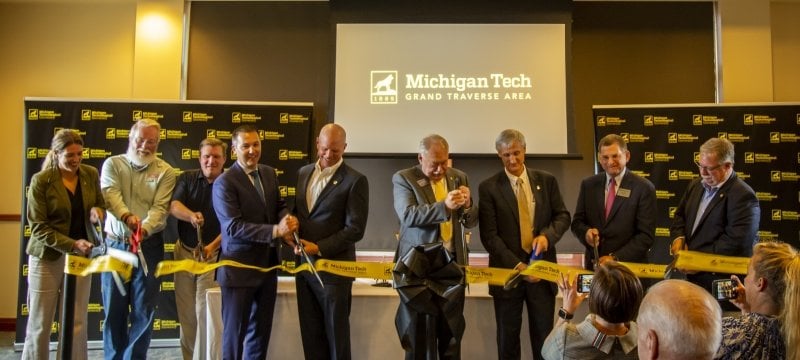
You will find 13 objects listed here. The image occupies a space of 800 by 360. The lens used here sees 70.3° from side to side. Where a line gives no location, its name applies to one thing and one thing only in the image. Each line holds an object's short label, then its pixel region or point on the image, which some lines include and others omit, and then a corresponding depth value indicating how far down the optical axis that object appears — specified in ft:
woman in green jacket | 11.18
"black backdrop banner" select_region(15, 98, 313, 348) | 18.43
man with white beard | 11.88
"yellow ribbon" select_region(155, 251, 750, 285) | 11.18
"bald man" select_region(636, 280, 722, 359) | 4.66
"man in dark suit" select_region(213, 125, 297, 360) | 11.01
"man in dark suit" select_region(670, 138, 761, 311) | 11.76
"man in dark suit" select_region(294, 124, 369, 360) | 11.23
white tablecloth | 13.00
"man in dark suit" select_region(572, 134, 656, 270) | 11.98
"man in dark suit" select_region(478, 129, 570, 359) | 11.27
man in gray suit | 10.28
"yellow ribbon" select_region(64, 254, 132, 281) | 10.88
